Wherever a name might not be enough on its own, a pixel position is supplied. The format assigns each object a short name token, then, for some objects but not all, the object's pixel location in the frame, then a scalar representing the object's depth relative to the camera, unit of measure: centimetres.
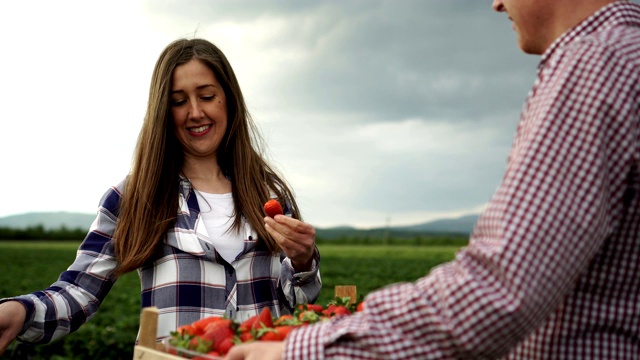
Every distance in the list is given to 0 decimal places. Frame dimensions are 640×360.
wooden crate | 184
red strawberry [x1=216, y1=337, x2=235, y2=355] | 180
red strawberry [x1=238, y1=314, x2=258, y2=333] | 195
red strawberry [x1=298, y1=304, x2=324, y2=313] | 232
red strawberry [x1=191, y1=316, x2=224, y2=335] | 199
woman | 293
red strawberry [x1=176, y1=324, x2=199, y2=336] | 196
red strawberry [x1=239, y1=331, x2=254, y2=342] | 188
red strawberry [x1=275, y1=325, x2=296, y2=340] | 185
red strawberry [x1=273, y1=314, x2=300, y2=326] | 201
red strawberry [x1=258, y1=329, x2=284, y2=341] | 181
